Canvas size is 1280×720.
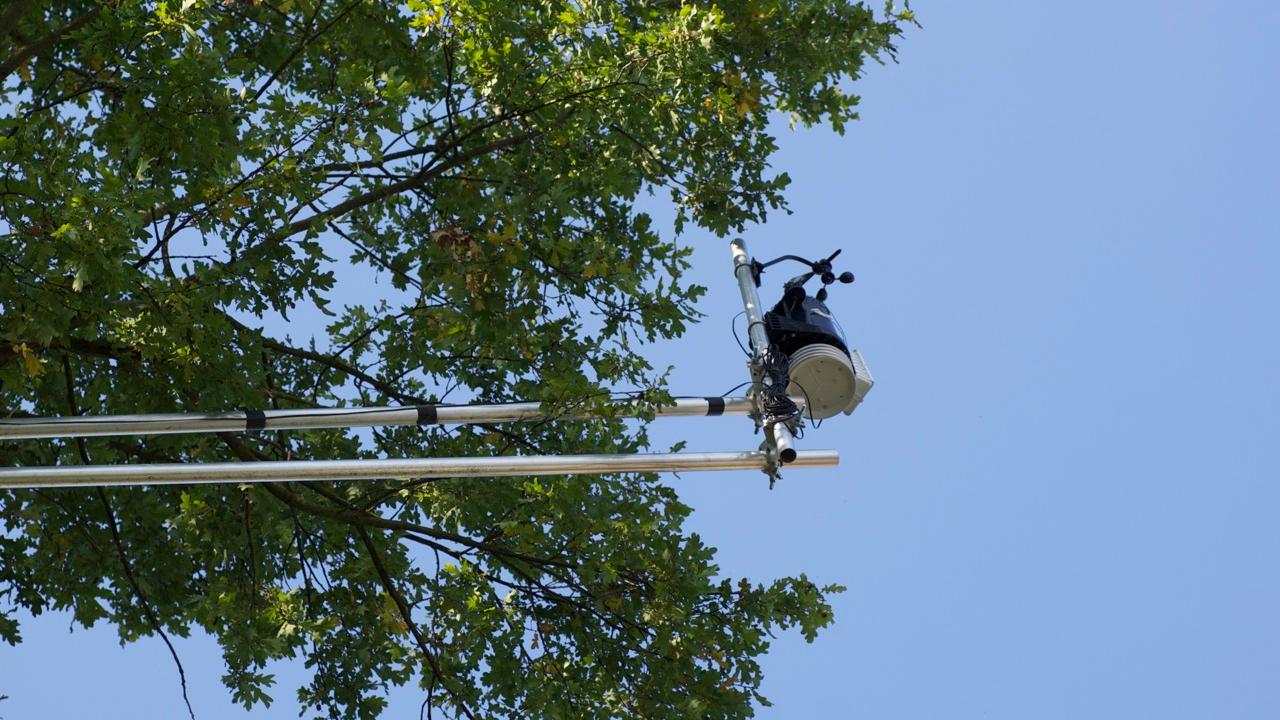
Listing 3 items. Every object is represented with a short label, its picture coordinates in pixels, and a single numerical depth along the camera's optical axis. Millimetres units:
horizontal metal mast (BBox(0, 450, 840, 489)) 12109
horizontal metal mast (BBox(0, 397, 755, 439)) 13297
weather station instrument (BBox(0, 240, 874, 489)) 12406
